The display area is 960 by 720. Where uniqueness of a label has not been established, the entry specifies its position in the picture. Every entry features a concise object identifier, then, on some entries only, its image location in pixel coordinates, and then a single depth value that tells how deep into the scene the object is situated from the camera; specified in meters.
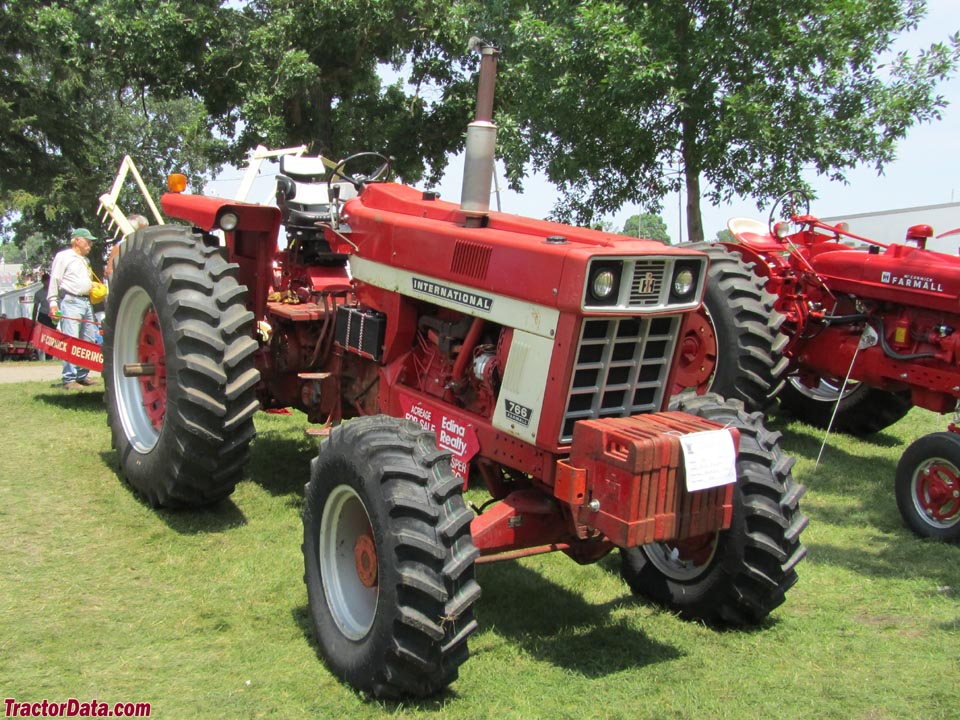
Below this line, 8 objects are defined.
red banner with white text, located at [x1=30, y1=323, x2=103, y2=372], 7.61
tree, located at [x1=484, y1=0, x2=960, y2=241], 9.65
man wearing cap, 8.59
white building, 10.84
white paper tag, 3.45
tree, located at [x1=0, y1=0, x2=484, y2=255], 15.08
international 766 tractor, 3.37
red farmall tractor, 6.76
